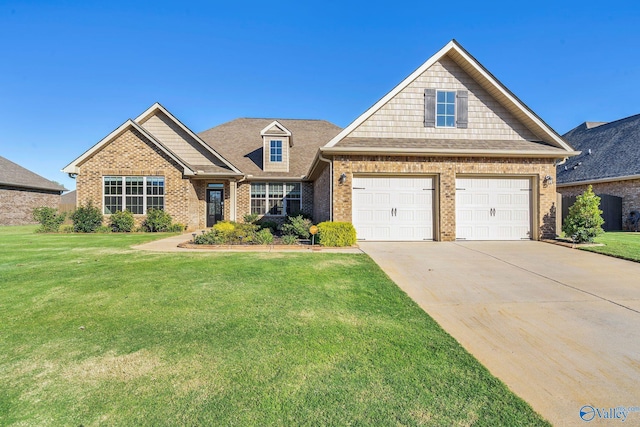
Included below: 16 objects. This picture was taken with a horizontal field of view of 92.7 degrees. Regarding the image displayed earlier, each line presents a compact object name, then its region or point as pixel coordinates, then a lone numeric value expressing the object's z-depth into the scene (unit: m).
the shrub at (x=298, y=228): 11.75
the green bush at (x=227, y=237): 10.23
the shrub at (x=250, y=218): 16.88
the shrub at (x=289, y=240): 10.20
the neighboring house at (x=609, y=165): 16.38
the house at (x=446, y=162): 10.88
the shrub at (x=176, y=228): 15.07
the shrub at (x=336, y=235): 9.83
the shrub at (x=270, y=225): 15.62
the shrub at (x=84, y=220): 14.55
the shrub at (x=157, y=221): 14.89
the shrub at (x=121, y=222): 14.87
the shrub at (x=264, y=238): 10.48
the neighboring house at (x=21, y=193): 22.06
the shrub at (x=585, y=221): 9.88
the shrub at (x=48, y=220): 14.88
